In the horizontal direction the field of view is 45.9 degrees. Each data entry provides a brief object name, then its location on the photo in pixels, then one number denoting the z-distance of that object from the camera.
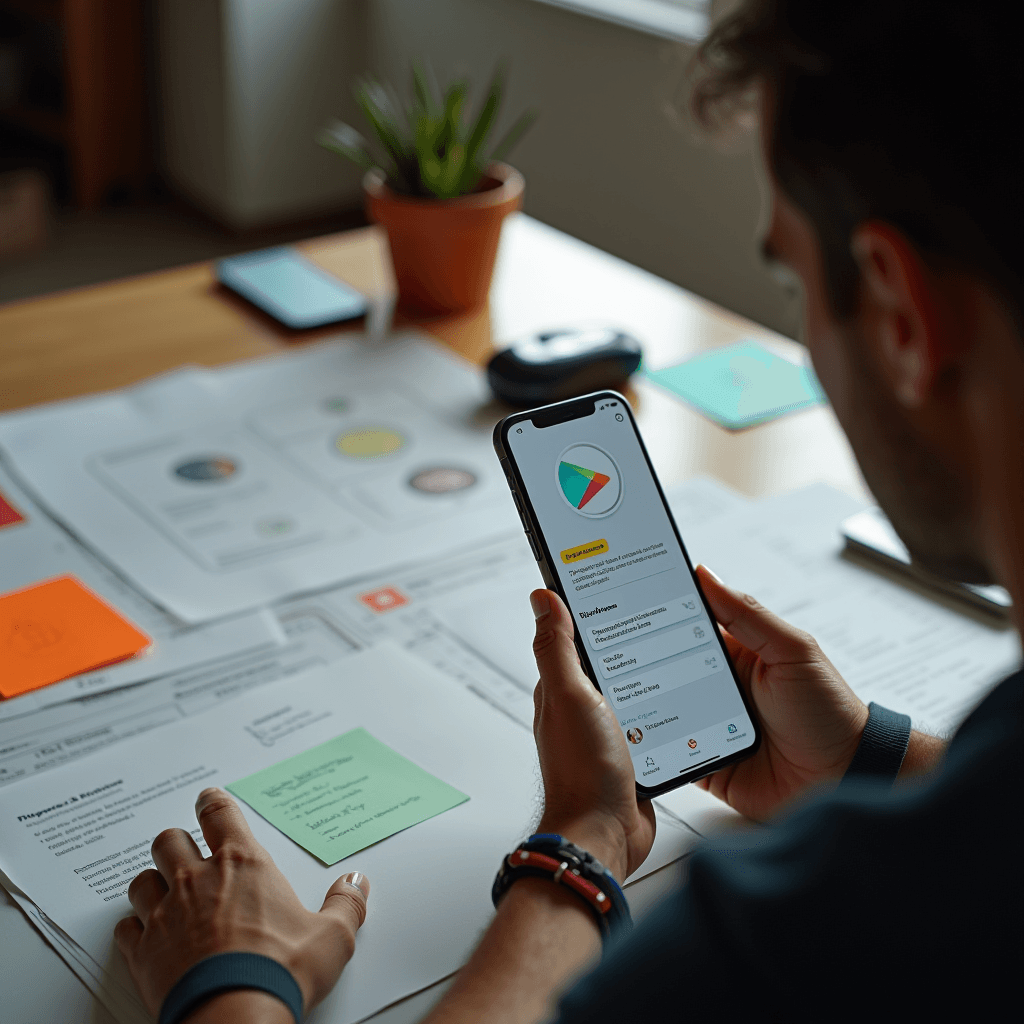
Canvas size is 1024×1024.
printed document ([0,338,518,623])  1.01
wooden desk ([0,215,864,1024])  1.21
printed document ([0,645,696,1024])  0.65
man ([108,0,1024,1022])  0.43
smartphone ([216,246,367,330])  1.43
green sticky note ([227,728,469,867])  0.73
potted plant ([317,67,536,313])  1.38
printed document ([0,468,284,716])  0.86
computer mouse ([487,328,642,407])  1.23
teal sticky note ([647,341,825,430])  1.27
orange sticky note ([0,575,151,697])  0.87
